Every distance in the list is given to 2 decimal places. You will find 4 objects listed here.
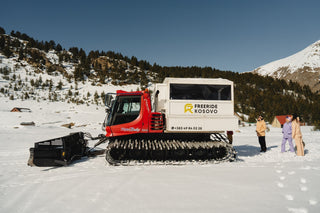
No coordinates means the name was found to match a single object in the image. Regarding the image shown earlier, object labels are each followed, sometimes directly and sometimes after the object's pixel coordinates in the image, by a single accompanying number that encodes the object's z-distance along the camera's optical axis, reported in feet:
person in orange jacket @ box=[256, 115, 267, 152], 27.78
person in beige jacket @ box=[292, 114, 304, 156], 24.26
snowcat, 19.38
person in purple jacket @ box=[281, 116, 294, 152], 26.65
